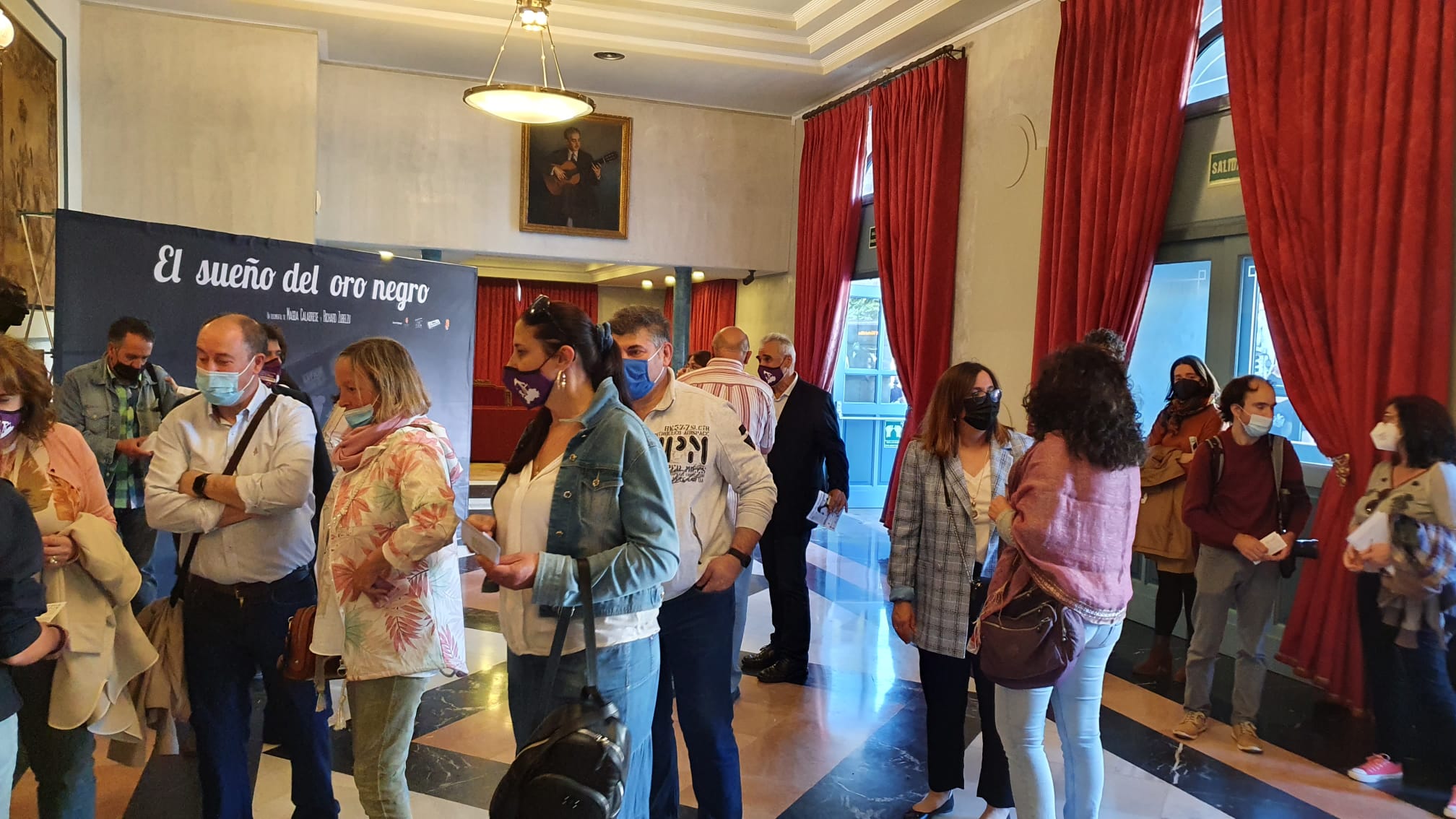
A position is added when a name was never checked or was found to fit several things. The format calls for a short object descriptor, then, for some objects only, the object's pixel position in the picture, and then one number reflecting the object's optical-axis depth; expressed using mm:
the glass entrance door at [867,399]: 9727
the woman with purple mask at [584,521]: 1874
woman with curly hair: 2270
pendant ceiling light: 5734
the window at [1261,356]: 4859
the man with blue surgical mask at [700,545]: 2590
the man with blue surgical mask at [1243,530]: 3744
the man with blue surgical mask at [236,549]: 2467
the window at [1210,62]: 5199
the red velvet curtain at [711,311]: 11406
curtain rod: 7090
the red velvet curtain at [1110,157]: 5145
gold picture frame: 8992
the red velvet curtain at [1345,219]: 3844
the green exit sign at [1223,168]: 4938
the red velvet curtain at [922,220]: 7145
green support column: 10094
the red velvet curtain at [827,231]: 8562
